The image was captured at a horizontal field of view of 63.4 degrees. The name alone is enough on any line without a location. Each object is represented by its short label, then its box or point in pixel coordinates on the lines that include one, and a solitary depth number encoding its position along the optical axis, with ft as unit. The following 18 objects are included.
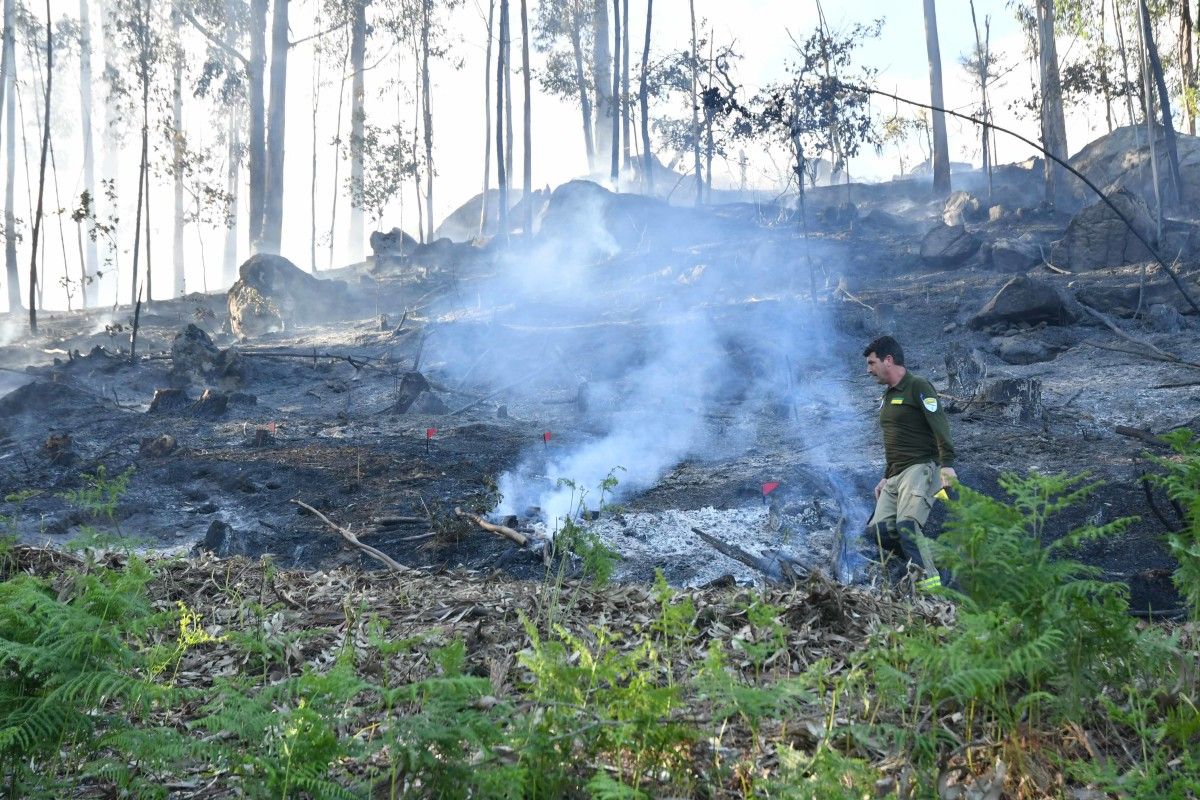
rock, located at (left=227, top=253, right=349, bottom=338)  86.07
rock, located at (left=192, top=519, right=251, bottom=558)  25.30
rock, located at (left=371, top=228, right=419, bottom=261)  107.24
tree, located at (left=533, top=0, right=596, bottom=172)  130.93
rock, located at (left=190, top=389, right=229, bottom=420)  49.78
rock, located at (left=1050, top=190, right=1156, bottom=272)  62.59
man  21.52
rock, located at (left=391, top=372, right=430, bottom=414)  50.85
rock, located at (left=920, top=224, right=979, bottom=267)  73.82
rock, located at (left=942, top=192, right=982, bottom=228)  84.79
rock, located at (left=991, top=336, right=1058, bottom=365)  49.60
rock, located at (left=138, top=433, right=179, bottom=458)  40.29
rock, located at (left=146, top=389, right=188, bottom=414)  51.24
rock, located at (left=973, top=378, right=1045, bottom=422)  39.11
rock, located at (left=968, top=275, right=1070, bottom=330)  53.83
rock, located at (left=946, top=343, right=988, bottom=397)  42.96
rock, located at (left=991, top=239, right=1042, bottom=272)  68.49
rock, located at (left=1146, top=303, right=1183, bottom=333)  49.80
